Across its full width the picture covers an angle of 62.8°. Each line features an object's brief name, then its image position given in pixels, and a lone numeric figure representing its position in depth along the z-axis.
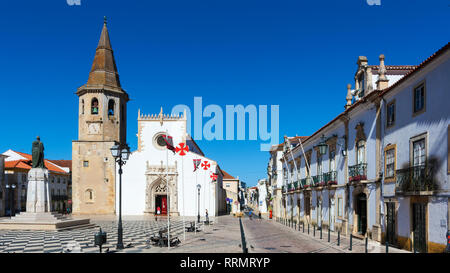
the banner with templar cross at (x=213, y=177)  44.04
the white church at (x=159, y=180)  45.28
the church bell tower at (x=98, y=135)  44.56
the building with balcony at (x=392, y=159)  12.27
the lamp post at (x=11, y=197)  45.69
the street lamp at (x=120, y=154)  15.12
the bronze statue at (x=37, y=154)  24.05
